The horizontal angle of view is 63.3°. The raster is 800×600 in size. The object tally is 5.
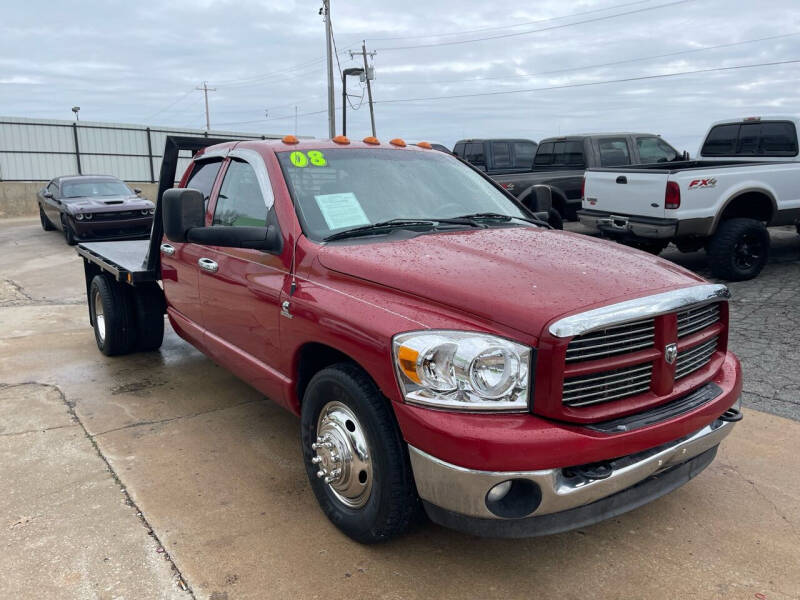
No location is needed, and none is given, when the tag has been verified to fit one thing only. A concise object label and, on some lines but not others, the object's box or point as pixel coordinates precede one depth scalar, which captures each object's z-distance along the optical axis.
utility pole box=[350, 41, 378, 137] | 32.26
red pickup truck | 2.35
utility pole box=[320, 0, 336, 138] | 28.02
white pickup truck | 7.84
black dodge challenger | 13.03
